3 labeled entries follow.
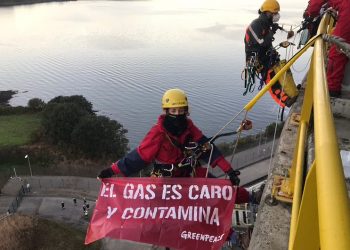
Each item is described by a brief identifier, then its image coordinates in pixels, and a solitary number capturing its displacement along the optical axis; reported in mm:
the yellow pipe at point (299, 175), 2245
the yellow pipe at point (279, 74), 4057
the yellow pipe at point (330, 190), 958
